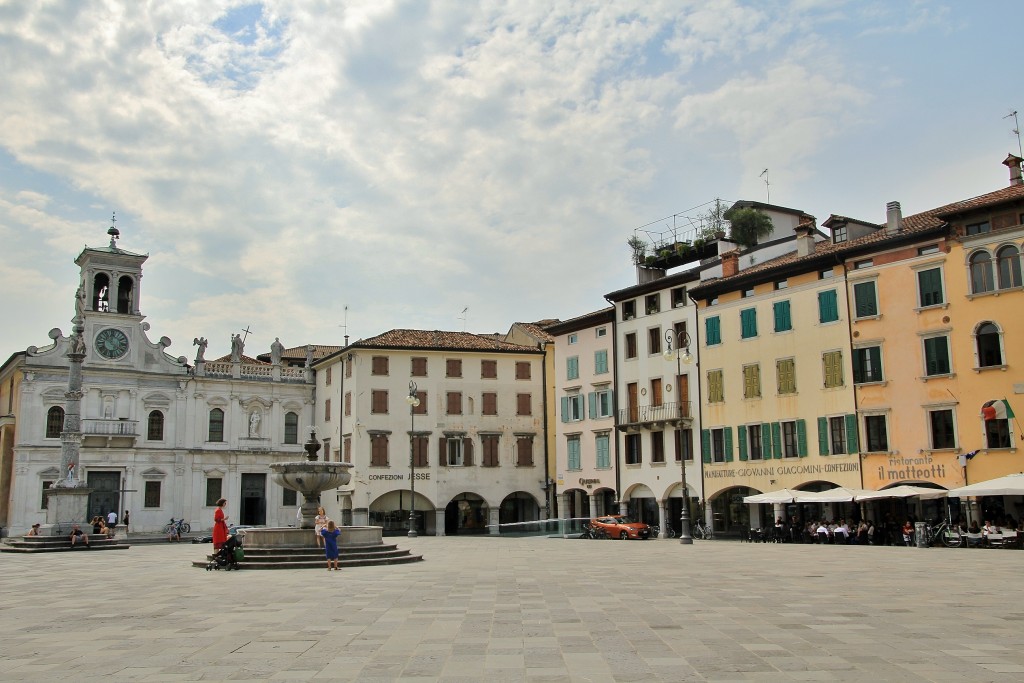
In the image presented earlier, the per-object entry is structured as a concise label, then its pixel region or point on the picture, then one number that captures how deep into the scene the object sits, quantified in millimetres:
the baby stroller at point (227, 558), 23125
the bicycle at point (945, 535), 31969
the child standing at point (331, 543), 22766
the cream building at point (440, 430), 55219
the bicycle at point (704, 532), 42875
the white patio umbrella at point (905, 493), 33125
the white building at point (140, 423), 53656
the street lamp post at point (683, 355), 34344
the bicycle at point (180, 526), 55116
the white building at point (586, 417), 50438
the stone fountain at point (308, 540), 23891
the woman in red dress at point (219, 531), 23172
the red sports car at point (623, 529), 43000
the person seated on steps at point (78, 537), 36312
